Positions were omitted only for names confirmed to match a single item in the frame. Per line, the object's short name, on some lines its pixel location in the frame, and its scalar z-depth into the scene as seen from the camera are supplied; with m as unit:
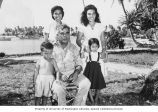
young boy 3.44
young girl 3.65
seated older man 3.41
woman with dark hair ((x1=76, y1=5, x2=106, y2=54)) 3.71
